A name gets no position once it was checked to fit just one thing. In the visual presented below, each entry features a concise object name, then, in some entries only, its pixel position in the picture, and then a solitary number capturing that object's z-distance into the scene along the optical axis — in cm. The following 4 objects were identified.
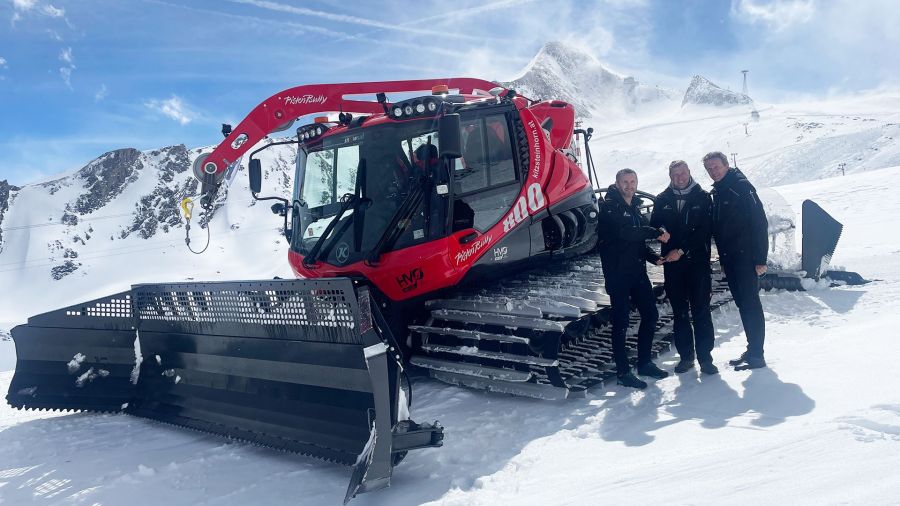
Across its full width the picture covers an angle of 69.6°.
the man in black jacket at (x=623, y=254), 512
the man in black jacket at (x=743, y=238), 515
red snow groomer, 421
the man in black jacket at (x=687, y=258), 529
